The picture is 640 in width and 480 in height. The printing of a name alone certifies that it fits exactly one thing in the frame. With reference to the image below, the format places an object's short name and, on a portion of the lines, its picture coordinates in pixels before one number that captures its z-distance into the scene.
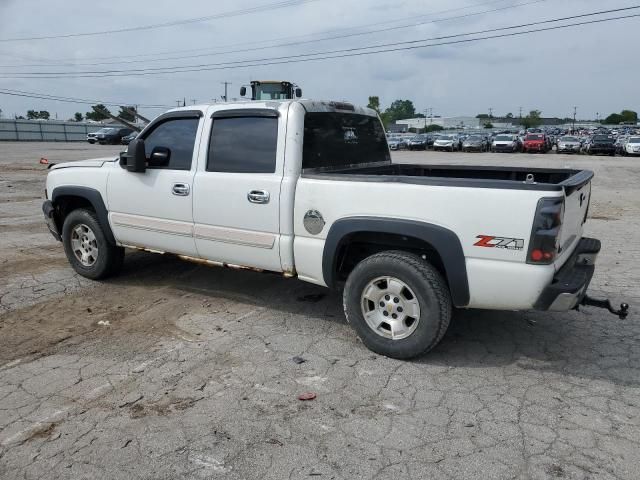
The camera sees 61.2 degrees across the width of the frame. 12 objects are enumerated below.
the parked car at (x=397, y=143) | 47.25
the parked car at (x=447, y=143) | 44.03
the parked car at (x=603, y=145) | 37.28
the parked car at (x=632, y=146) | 35.31
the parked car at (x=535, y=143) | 39.44
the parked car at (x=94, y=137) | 43.84
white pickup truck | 3.61
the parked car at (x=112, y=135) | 42.50
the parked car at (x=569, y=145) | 39.91
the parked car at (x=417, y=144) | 46.53
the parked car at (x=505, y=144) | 40.87
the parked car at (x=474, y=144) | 41.81
